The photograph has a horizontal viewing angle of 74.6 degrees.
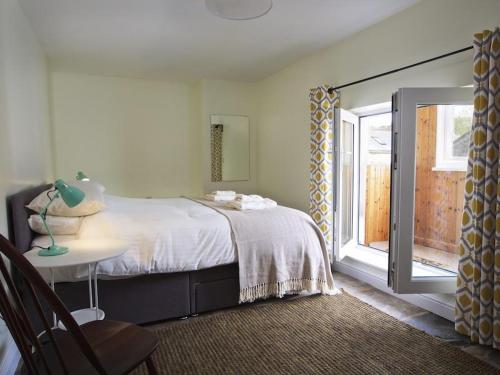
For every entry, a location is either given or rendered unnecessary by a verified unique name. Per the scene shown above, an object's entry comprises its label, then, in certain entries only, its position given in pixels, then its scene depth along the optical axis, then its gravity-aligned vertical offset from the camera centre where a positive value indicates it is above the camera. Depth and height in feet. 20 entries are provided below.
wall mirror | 16.47 +1.05
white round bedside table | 5.56 -1.54
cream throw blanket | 8.55 -2.32
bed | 7.20 -2.34
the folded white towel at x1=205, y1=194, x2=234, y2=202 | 11.73 -1.06
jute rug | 6.24 -3.79
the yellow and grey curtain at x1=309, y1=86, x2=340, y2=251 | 11.06 +0.31
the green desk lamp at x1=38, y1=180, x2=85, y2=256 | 5.64 -0.43
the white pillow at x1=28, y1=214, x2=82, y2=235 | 7.52 -1.28
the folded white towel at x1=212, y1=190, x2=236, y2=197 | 11.97 -0.90
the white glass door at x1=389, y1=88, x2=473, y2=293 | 7.86 -0.48
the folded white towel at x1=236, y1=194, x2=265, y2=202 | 9.96 -0.94
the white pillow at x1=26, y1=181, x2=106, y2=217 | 7.75 -0.82
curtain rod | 7.50 +2.64
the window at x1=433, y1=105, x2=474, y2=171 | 7.97 +0.75
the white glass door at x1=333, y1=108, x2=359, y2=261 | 10.99 -0.46
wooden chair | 3.10 -2.22
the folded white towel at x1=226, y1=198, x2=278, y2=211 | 9.70 -1.11
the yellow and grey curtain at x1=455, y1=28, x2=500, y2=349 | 6.59 -0.75
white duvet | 7.31 -1.70
